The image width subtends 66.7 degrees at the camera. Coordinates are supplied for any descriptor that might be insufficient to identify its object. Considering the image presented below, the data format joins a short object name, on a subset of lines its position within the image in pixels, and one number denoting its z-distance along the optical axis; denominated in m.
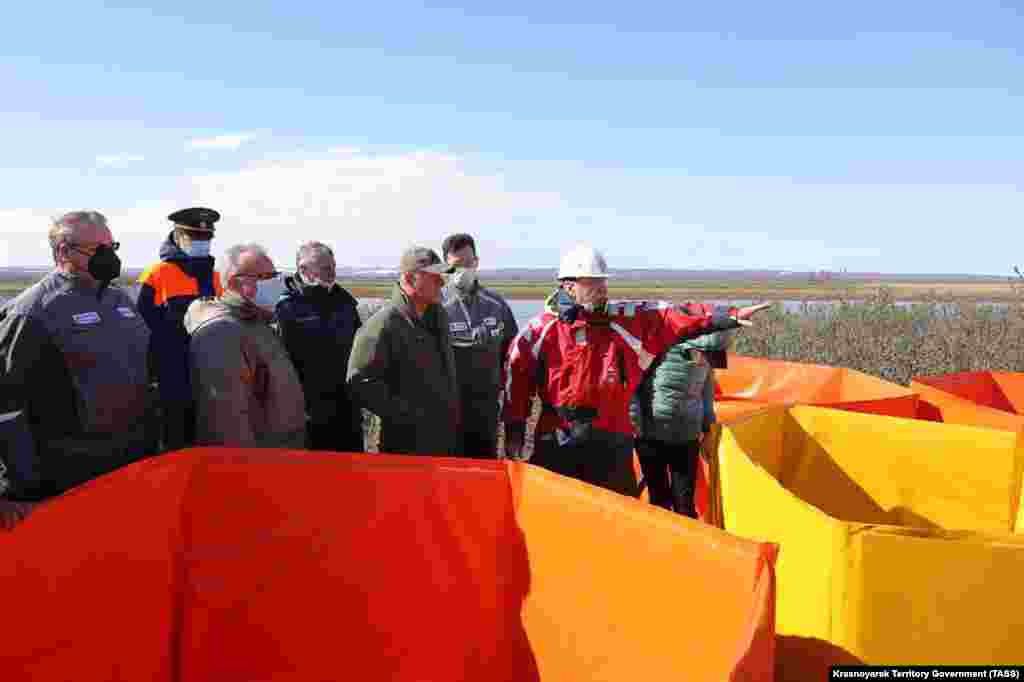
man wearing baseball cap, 4.21
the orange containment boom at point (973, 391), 7.34
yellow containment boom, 2.74
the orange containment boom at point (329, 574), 2.81
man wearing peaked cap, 3.61
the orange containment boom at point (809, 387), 7.15
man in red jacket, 4.46
